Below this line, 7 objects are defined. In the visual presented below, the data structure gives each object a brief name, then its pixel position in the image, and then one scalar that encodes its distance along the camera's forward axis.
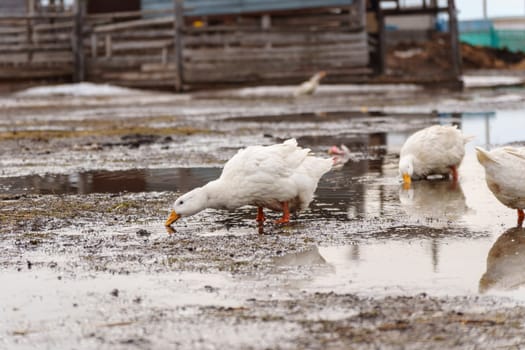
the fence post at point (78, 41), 34.84
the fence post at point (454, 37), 34.56
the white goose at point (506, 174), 8.23
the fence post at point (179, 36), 32.00
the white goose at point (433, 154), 11.21
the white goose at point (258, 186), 8.52
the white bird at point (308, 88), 30.73
